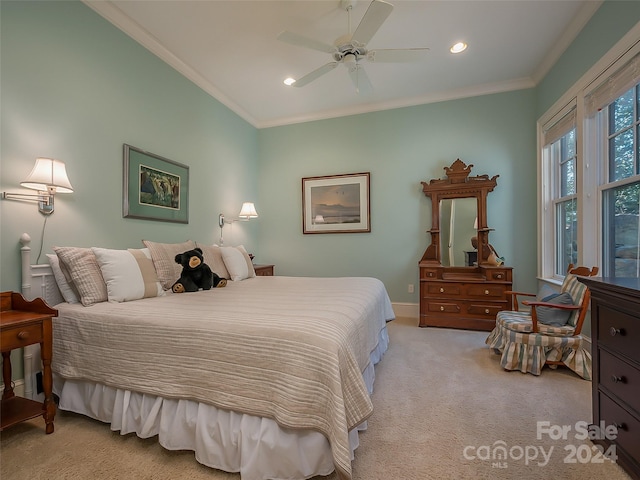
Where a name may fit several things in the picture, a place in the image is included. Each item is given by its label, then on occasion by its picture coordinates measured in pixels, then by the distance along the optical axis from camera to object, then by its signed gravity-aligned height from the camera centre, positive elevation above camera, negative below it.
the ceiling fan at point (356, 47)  2.00 +1.54
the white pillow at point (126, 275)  1.95 -0.26
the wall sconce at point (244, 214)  3.82 +0.34
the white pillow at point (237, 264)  3.09 -0.27
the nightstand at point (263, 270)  3.98 -0.45
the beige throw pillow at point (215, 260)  2.89 -0.22
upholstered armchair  2.25 -0.80
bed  1.22 -0.66
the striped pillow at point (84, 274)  1.87 -0.23
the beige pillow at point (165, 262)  2.41 -0.20
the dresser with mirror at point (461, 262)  3.41 -0.31
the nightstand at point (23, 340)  1.45 -0.52
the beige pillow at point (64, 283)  1.94 -0.30
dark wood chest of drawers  1.23 -0.59
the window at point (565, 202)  2.94 +0.39
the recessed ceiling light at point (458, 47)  2.89 +1.96
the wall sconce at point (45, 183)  1.82 +0.37
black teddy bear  2.41 -0.30
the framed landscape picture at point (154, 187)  2.62 +0.52
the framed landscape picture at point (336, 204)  4.29 +0.54
